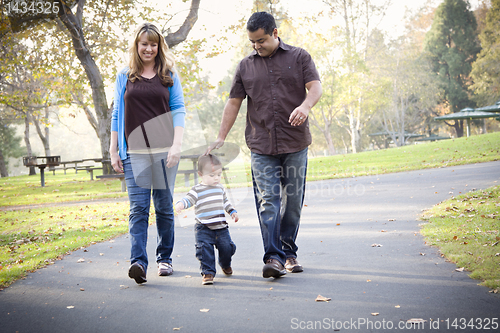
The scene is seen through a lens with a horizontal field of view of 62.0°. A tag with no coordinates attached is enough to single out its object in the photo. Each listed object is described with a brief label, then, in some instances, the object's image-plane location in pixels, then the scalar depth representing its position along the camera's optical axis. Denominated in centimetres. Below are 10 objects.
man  373
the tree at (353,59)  2947
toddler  374
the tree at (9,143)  3575
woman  377
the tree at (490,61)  3428
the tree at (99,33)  1521
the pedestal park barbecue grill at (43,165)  1723
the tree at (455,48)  4219
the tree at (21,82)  1630
